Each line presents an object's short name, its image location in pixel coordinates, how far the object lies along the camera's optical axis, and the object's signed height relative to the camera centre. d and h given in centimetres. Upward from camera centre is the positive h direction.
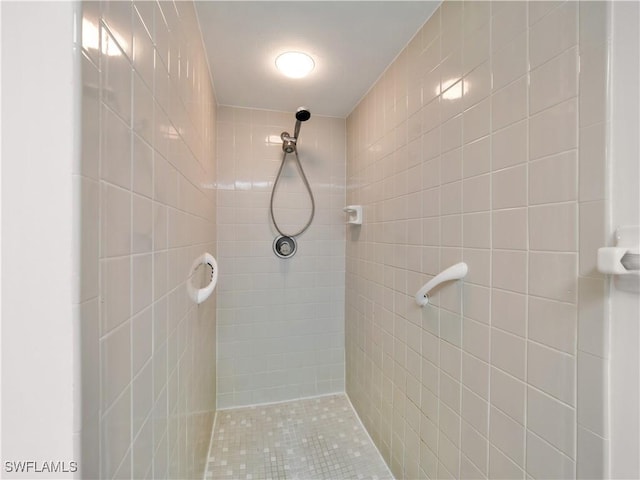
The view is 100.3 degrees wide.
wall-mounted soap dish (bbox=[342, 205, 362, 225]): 166 +15
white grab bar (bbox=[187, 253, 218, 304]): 98 -18
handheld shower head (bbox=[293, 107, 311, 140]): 144 +67
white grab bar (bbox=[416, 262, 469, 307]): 86 -12
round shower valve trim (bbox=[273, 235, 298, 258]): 184 -6
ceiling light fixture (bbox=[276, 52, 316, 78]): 126 +85
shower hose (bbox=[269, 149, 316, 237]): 181 +30
